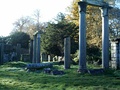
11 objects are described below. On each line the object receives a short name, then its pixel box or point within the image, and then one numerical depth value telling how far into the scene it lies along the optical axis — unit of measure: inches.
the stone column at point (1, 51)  1174.3
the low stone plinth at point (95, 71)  634.2
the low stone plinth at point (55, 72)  639.5
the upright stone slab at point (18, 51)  1483.8
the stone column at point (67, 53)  834.2
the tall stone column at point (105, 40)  764.0
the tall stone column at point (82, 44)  694.5
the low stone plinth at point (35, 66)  788.4
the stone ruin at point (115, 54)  804.6
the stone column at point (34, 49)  1056.9
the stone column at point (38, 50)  969.5
